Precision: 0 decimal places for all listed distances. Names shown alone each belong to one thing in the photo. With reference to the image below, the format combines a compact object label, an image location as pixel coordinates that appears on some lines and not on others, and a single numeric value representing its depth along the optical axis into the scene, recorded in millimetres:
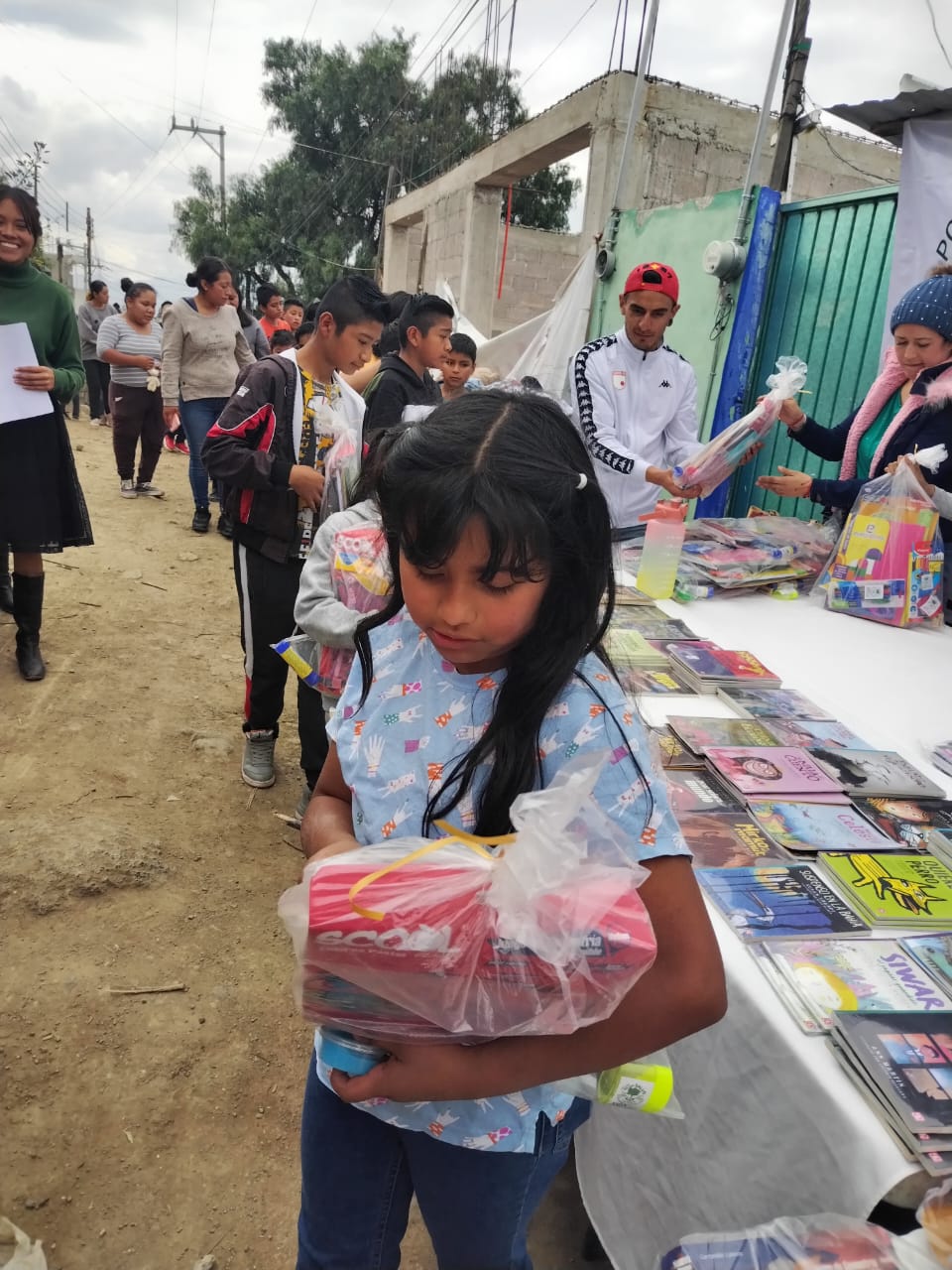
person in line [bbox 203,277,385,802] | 2502
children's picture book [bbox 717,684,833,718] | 1831
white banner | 3594
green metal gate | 4188
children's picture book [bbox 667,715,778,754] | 1643
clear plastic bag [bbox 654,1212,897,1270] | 818
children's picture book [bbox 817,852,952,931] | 1206
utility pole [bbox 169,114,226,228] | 29828
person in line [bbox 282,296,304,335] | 10031
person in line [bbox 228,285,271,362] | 7156
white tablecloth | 920
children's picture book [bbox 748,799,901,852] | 1364
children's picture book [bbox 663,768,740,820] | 1447
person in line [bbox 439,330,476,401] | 4734
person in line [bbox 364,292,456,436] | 2926
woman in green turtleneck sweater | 3020
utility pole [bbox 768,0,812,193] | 5444
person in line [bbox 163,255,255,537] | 5566
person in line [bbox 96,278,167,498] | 6641
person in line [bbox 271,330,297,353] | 7449
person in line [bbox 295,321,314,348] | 6414
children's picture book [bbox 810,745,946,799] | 1531
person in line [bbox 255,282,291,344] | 7973
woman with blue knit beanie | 2326
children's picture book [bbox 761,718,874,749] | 1699
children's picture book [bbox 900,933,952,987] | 1106
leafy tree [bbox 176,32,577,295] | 25984
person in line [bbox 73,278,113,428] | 9477
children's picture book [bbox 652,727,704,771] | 1584
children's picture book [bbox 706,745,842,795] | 1505
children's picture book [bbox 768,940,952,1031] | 1047
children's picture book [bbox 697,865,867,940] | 1176
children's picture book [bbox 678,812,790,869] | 1316
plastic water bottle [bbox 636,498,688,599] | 2512
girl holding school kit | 770
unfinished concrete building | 7555
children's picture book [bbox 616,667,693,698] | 1871
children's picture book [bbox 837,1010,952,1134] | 894
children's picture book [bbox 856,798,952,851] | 1408
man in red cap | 2998
